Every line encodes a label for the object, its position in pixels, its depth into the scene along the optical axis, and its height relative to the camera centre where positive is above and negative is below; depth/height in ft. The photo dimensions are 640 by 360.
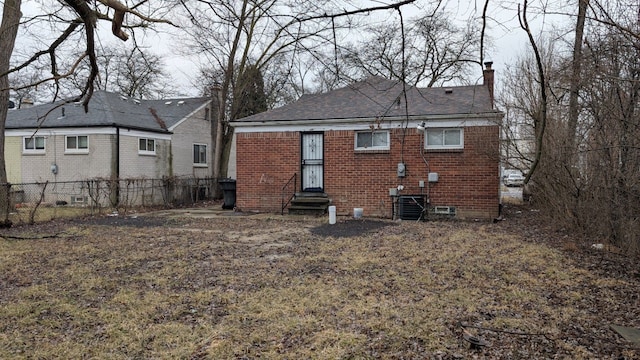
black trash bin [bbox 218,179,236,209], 54.03 -2.03
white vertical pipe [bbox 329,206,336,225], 38.81 -3.41
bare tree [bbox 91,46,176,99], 96.58 +21.77
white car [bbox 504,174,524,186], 90.86 -0.57
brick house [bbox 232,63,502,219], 41.45 +2.17
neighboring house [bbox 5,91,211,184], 56.70 +4.55
